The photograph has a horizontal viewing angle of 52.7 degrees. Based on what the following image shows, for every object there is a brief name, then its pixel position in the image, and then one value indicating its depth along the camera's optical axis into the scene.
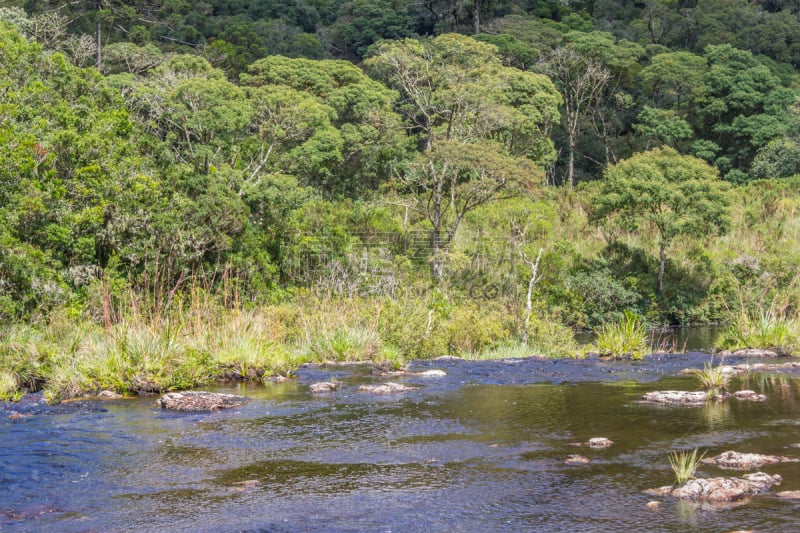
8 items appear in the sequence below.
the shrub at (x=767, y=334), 17.55
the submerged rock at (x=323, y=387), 12.67
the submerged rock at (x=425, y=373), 14.66
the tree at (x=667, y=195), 33.00
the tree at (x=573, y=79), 55.22
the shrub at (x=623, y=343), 18.08
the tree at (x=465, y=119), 31.94
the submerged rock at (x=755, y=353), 17.28
